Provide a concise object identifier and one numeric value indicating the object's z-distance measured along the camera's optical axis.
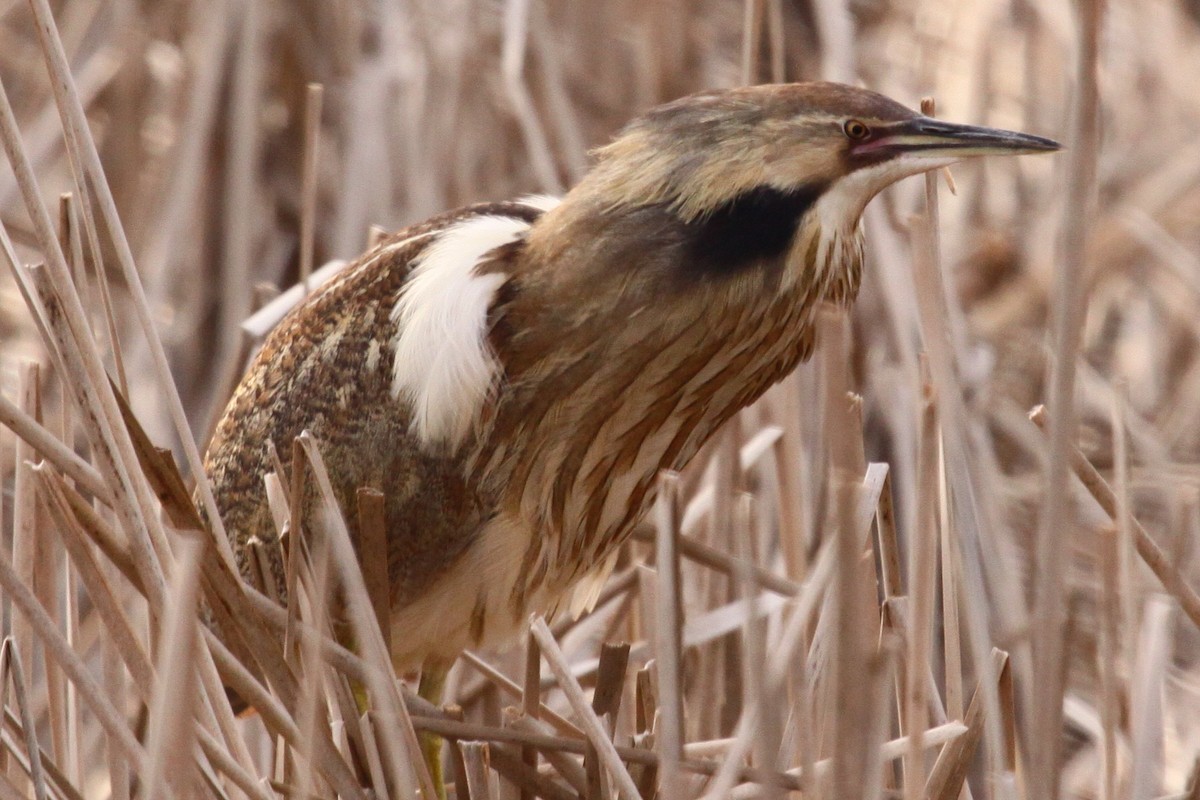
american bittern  9.95
